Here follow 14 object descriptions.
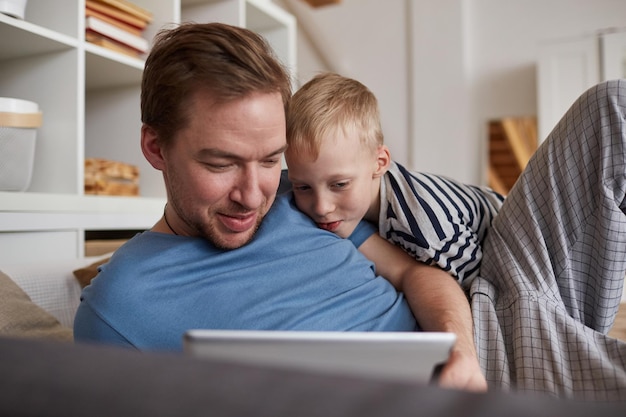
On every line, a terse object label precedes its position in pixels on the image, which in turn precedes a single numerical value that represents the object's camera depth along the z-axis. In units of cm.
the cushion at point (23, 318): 121
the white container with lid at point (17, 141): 173
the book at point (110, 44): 221
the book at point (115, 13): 221
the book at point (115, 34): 218
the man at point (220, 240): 103
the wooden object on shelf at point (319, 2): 337
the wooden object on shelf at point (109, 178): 216
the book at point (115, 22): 222
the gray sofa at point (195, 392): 35
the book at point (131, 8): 231
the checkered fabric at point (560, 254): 115
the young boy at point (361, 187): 128
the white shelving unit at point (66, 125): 182
